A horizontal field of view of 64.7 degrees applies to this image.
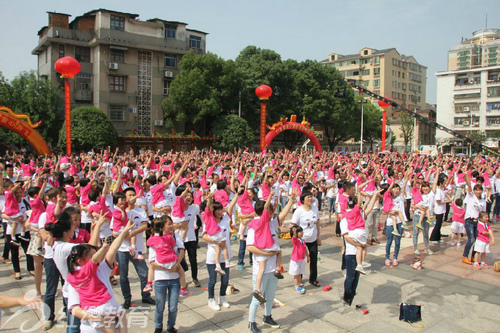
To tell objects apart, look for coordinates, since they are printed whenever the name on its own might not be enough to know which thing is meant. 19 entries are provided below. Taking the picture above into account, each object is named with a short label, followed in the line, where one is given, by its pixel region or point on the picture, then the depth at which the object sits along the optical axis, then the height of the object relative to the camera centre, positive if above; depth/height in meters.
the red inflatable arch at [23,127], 20.34 +1.14
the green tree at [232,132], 30.55 +1.56
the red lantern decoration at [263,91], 26.45 +4.12
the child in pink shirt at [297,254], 6.16 -1.59
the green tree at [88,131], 25.95 +1.29
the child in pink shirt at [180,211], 6.51 -1.01
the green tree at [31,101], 27.98 +3.43
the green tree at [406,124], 53.62 +4.21
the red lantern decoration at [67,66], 18.70 +3.96
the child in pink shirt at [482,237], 7.77 -1.60
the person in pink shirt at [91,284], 3.66 -1.26
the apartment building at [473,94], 52.06 +8.64
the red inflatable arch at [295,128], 26.95 +1.58
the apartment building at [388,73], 68.88 +14.93
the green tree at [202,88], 30.70 +5.08
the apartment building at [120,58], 31.84 +7.72
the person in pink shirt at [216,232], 5.69 -1.18
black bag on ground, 5.33 -2.13
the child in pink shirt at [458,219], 8.88 -1.45
